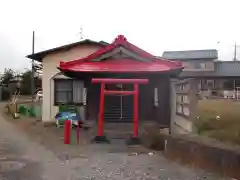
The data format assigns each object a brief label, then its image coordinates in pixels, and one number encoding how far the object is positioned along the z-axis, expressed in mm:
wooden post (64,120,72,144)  6074
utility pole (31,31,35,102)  20399
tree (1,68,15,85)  30783
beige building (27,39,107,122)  9963
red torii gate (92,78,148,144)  6150
